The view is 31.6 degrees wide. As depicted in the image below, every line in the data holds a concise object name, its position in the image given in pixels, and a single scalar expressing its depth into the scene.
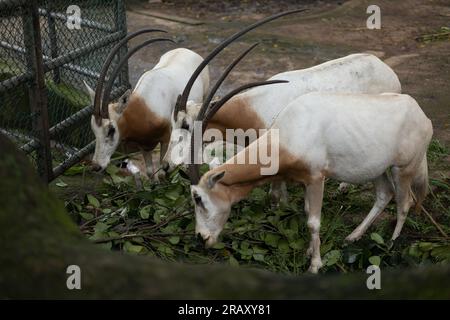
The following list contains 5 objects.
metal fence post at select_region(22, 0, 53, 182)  5.91
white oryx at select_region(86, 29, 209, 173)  6.22
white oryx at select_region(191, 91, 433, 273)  5.06
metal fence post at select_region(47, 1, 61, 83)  7.32
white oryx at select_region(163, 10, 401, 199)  5.89
